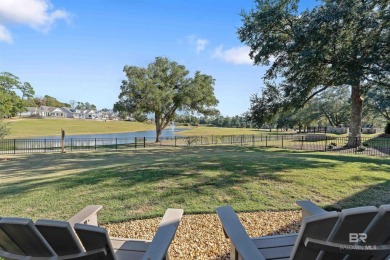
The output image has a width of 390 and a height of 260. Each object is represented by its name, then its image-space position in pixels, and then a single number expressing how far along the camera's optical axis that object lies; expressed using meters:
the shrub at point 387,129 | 27.86
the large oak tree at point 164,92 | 21.91
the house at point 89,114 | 101.96
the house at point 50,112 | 83.22
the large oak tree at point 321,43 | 10.42
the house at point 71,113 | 94.56
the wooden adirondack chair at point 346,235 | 1.32
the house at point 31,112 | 79.75
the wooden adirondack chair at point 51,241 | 1.34
